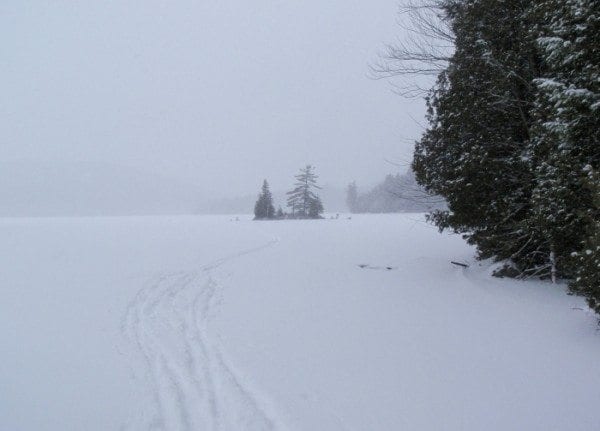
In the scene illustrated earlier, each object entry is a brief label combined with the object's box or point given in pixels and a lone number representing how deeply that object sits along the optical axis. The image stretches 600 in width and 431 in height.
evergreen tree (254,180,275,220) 47.84
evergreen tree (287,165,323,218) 51.47
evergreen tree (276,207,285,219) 50.25
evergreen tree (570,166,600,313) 4.43
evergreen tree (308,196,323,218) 51.28
